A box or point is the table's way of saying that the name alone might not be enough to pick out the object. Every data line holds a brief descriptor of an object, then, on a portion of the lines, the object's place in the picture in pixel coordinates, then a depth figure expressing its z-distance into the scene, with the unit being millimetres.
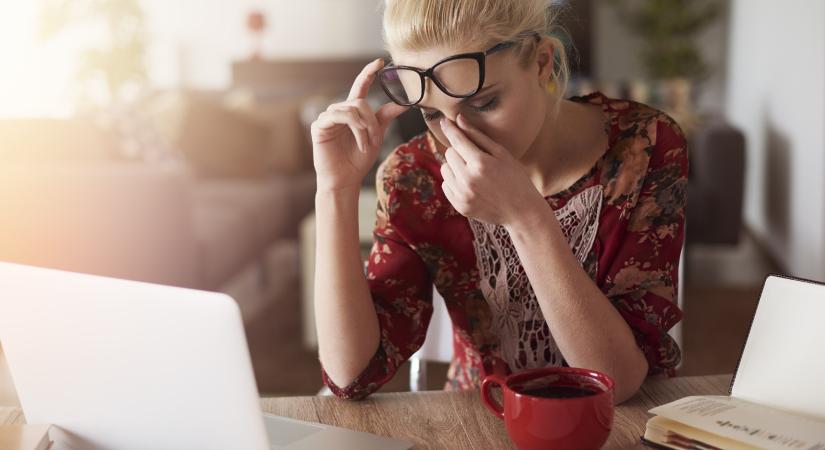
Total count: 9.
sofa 2652
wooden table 923
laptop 730
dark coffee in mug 872
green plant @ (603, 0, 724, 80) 6305
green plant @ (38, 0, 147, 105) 5215
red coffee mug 809
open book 827
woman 1057
